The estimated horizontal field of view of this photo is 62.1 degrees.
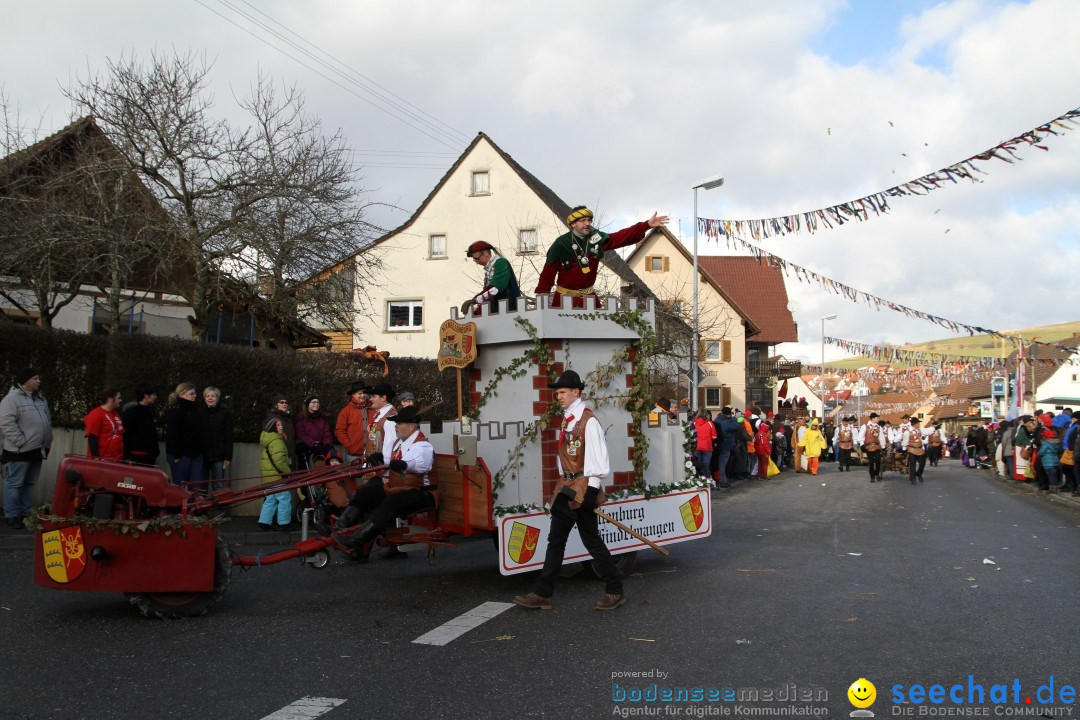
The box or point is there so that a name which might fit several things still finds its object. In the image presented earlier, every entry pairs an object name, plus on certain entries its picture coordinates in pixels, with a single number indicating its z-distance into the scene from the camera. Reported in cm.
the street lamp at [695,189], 2166
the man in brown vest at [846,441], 2694
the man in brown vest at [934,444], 3035
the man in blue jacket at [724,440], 1992
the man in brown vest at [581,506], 696
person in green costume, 899
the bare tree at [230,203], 1551
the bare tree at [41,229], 1511
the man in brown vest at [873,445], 2211
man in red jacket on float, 919
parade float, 635
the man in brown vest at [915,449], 2195
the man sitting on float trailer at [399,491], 733
